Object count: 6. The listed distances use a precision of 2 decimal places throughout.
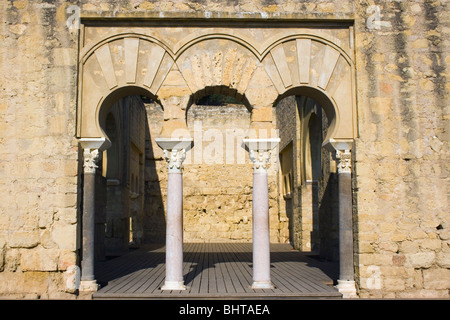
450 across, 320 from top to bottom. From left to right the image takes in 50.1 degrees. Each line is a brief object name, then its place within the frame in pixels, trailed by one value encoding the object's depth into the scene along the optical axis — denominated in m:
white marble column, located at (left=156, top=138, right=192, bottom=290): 7.55
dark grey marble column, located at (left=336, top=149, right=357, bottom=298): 7.70
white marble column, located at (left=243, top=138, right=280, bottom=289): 7.62
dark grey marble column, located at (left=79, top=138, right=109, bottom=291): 7.70
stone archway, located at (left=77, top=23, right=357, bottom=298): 7.88
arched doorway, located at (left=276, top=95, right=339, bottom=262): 11.37
